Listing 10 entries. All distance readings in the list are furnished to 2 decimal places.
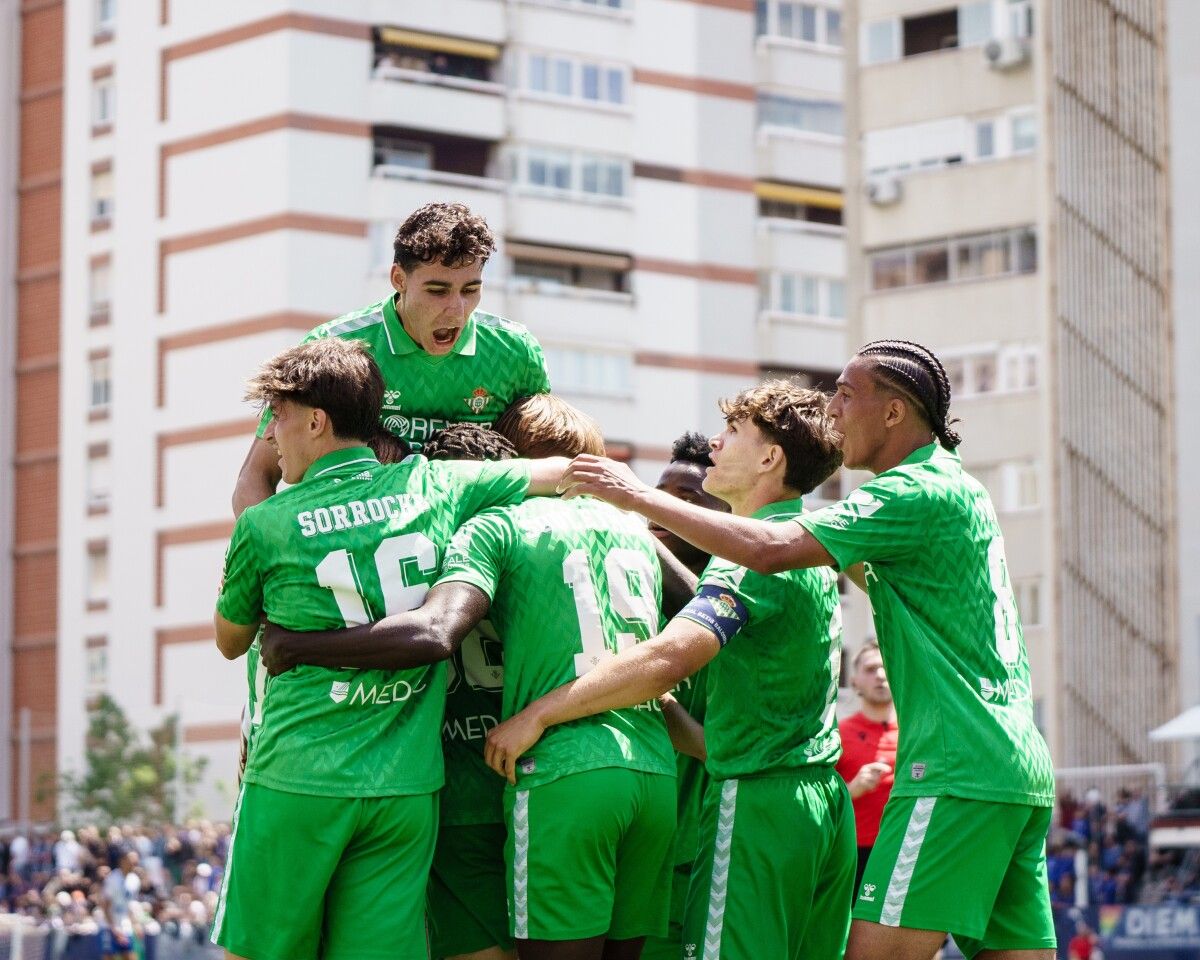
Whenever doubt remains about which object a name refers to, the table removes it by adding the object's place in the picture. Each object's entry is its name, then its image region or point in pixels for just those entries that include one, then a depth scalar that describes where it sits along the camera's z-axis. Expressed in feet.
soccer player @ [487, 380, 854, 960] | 25.85
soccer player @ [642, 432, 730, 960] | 28.96
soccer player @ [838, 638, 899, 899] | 40.57
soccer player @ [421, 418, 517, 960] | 26.32
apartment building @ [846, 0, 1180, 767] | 171.73
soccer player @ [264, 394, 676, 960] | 24.94
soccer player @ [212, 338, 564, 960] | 24.39
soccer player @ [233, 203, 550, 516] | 27.37
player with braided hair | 24.49
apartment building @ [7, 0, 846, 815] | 205.26
